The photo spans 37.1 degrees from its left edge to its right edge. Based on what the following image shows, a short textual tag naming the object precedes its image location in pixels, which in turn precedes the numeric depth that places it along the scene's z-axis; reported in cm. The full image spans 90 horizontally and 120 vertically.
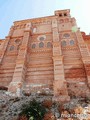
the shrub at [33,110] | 942
